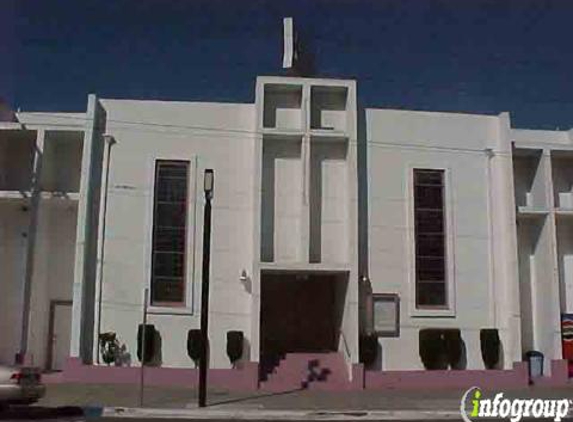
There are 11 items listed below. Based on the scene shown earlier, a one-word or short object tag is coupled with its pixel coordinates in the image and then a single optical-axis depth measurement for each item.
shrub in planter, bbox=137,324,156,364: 24.86
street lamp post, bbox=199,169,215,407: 19.30
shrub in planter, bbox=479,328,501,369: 25.72
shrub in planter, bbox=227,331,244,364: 24.78
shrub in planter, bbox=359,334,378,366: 25.16
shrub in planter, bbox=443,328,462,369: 25.56
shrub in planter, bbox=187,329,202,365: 24.95
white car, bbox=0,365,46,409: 16.27
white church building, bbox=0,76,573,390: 25.28
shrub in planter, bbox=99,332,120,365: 24.77
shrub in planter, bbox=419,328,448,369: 25.45
